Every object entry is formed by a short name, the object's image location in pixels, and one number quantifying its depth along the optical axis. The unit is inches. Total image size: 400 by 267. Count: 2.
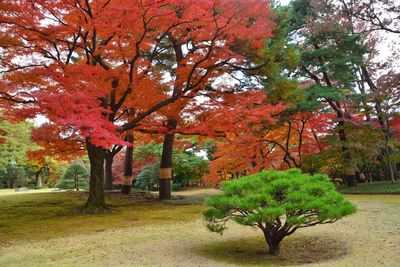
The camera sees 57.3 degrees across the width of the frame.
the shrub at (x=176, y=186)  951.4
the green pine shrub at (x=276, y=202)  189.2
